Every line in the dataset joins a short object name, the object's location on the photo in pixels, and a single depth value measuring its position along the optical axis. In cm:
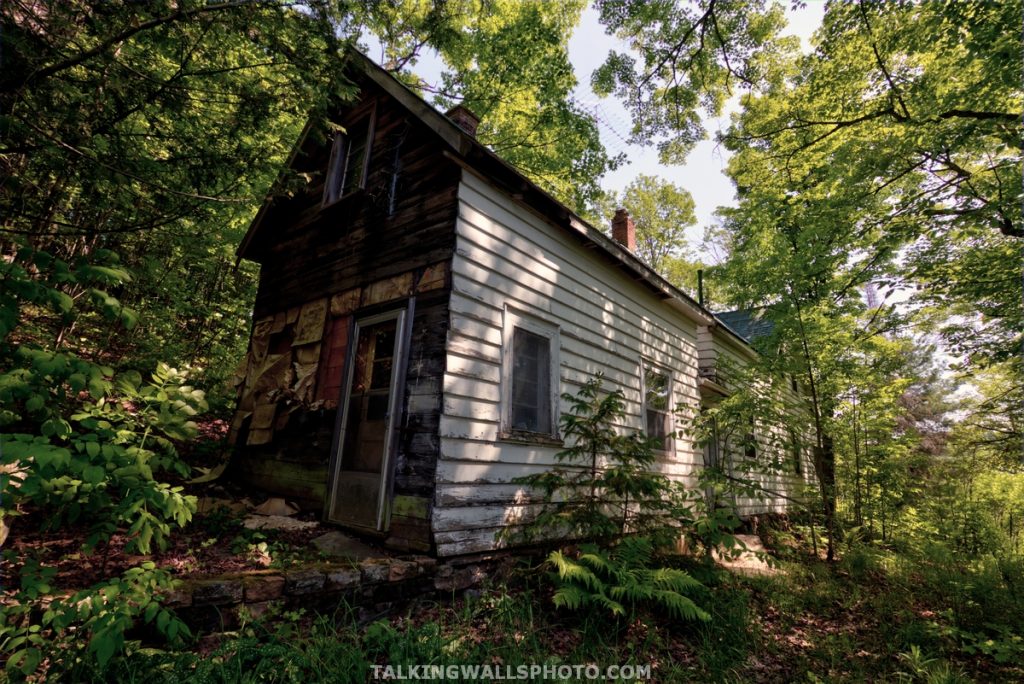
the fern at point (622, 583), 436
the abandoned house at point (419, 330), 501
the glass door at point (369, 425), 520
